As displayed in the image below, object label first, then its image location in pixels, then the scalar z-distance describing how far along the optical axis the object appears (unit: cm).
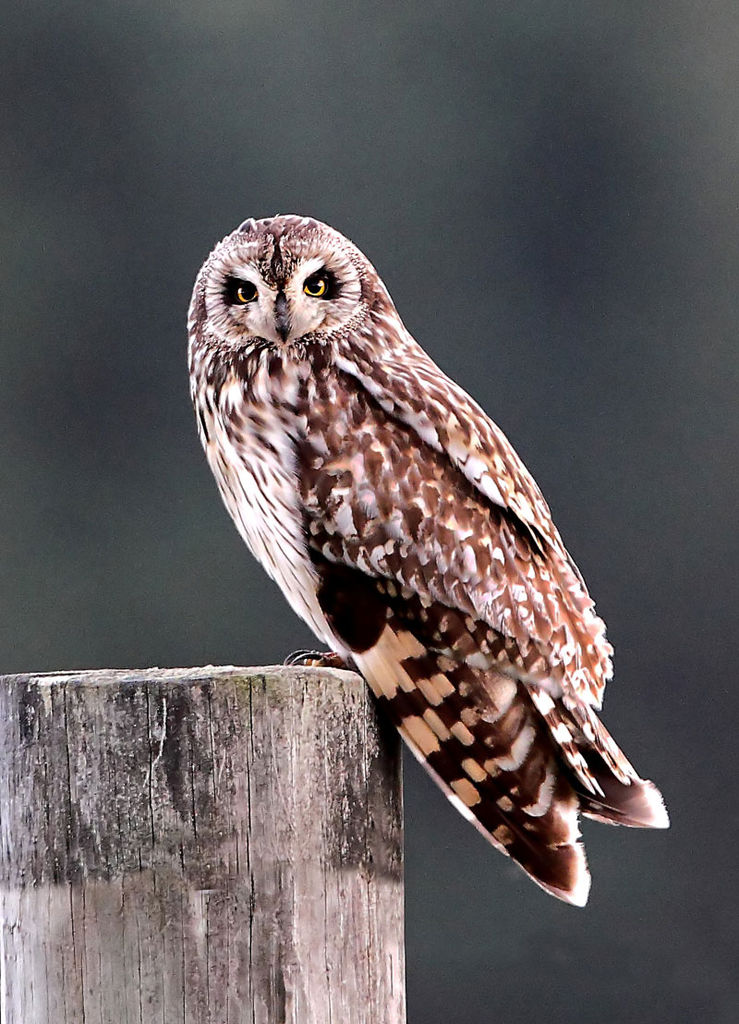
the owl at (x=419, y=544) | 1001
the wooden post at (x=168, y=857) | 983
